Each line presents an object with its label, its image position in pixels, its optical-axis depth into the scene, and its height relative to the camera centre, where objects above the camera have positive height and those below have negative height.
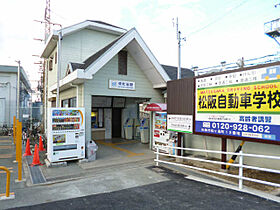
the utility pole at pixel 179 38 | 16.24 +6.51
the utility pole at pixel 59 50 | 9.31 +3.02
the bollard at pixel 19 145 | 5.99 -1.17
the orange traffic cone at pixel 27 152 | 9.60 -2.21
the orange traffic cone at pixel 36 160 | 7.91 -2.17
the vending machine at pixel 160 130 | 9.21 -1.04
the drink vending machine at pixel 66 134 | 7.57 -1.03
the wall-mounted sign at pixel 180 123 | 7.23 -0.54
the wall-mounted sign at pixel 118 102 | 13.19 +0.55
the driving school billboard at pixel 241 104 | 4.96 +0.18
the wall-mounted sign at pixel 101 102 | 12.29 +0.54
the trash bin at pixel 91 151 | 8.16 -1.83
